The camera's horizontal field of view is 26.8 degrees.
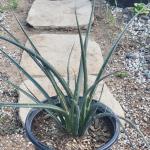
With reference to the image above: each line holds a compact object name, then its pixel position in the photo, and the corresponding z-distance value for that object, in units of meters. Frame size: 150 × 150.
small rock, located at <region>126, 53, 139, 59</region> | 2.62
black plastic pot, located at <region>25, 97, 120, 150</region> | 1.55
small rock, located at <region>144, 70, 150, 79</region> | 2.46
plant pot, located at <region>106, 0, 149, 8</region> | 3.19
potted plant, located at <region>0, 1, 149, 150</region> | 1.50
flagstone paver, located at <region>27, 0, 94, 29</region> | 2.91
